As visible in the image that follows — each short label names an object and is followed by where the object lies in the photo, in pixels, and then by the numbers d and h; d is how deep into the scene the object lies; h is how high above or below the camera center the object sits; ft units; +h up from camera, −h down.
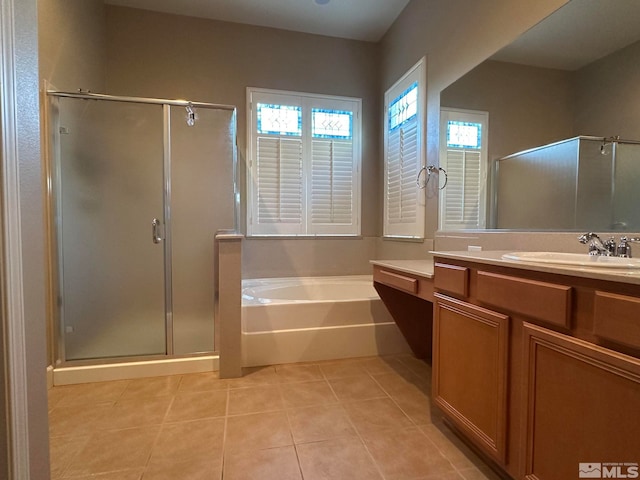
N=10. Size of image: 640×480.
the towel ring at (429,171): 7.47 +1.37
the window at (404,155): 8.48 +2.12
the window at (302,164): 10.29 +2.07
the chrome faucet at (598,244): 3.87 -0.23
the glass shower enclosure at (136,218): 6.88 +0.15
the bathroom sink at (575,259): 3.11 -0.39
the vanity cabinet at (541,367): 2.56 -1.46
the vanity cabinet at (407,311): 6.93 -2.12
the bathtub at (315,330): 7.37 -2.59
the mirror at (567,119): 4.06 +1.67
